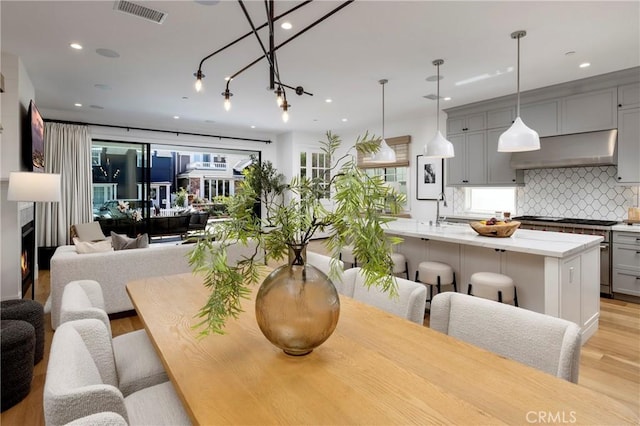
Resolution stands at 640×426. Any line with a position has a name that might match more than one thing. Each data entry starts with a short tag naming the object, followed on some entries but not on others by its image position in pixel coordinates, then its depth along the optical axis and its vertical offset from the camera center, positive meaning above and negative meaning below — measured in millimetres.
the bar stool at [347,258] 3951 -639
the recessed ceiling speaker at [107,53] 3479 +1635
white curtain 5809 +496
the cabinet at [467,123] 5480 +1424
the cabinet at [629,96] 4008 +1347
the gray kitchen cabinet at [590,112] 4180 +1241
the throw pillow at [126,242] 3751 -410
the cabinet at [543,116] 4645 +1298
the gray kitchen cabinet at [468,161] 5492 +788
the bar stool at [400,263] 3706 -639
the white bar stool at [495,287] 2746 -670
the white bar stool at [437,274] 3207 -656
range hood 4195 +741
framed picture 6414 +573
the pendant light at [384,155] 4250 +659
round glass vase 1046 -319
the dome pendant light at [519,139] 2941 +605
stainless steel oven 4082 -301
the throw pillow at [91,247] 3588 -442
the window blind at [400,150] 6982 +1195
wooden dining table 803 -499
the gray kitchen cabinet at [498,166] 5203 +642
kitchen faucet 3993 -178
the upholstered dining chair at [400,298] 1573 -475
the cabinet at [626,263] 3891 -664
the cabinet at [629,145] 4008 +748
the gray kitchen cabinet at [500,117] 5105 +1398
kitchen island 2537 -503
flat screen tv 4020 +822
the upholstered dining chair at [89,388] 796 -484
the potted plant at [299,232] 978 -80
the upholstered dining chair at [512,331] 1064 -467
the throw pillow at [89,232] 5344 -409
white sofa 3148 -629
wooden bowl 2938 -203
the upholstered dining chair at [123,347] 1366 -733
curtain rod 6114 +1618
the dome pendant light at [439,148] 3709 +663
